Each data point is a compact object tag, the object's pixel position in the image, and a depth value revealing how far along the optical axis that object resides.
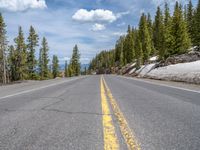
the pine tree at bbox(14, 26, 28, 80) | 54.72
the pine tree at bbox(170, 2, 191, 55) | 38.56
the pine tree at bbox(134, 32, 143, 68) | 57.66
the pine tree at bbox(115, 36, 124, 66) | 115.84
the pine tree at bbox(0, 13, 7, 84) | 44.81
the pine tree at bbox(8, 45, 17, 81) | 59.41
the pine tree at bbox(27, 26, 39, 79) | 55.44
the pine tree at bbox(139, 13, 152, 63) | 66.19
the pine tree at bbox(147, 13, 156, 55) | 76.94
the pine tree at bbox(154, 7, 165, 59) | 82.00
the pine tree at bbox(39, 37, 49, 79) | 65.94
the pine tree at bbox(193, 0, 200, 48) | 46.89
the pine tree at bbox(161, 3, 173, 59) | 38.62
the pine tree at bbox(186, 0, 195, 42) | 62.66
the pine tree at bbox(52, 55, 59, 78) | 103.06
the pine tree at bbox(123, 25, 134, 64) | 85.62
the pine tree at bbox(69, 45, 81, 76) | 99.94
